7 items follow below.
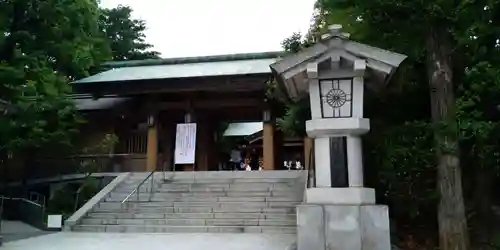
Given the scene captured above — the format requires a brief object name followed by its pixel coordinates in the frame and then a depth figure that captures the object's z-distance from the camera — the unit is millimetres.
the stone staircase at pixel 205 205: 12203
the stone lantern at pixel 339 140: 7734
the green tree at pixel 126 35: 35625
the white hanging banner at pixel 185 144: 19281
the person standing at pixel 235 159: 28016
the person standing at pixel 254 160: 29891
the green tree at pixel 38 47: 10383
